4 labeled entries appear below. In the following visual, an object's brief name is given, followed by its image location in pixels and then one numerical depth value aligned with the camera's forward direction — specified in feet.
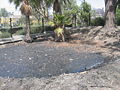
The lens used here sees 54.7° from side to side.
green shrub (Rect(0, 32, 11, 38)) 28.47
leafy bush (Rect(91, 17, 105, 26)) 36.60
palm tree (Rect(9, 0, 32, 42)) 24.48
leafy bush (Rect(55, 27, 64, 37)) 25.25
